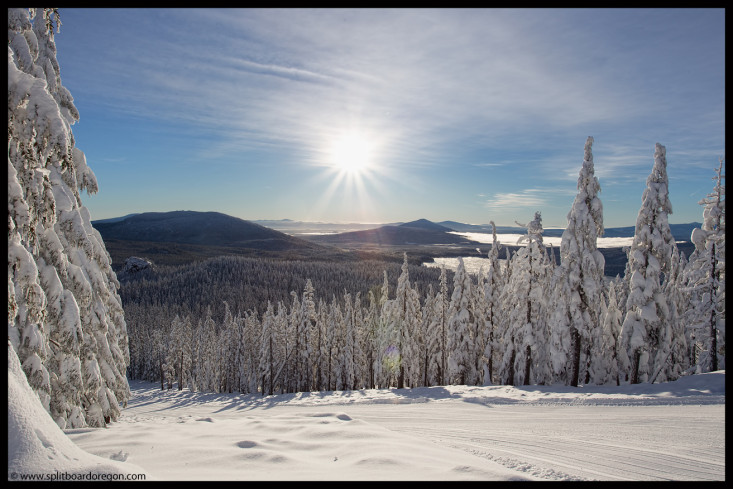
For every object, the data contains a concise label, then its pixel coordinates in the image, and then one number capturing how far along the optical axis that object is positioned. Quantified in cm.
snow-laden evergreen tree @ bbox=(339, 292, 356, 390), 4784
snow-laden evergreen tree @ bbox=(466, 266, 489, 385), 3281
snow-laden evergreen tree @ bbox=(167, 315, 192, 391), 6606
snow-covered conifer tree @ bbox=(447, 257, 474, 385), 3241
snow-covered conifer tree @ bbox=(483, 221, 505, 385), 3425
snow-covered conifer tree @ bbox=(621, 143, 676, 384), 2280
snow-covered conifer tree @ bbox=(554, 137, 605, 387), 2392
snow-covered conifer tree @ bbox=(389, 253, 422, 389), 3784
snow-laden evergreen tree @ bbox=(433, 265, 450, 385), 3844
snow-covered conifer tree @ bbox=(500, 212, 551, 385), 2742
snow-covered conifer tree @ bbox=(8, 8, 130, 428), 691
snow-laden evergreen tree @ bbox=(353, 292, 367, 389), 4885
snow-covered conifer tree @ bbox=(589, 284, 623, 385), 2461
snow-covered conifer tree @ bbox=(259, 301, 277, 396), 4894
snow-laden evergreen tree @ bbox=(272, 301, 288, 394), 4934
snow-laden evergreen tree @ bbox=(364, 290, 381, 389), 5178
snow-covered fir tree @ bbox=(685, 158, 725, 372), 2362
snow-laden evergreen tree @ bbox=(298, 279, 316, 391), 4547
